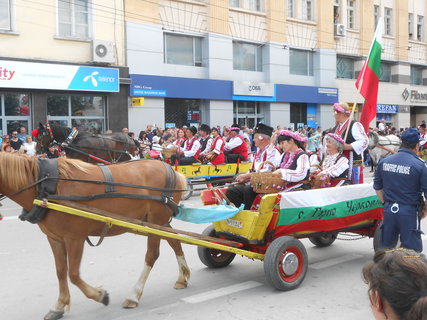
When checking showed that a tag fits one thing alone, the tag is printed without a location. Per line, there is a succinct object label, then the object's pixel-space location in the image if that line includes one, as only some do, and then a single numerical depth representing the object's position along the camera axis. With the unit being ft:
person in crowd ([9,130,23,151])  52.20
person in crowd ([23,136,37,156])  51.56
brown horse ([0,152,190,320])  14.11
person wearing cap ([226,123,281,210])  19.99
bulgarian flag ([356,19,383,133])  24.67
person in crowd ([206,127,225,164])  41.50
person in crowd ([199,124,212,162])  41.39
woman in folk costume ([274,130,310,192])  19.29
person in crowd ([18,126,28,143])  54.90
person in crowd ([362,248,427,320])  5.20
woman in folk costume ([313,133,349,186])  20.54
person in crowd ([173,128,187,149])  44.67
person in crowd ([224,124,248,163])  43.24
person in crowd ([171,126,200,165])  42.22
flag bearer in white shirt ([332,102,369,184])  21.93
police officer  15.69
